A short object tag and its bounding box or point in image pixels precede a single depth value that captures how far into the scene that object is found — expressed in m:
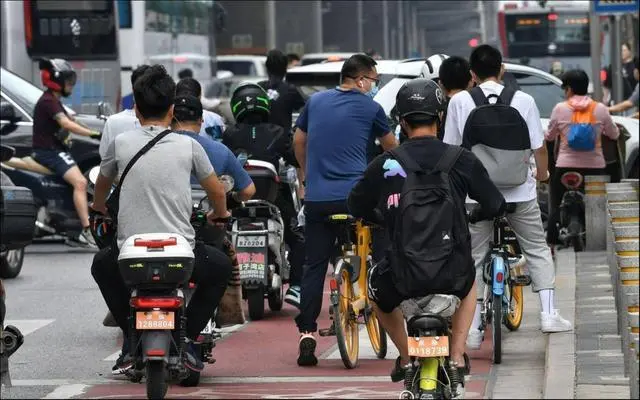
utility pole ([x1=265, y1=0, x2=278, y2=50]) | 72.25
